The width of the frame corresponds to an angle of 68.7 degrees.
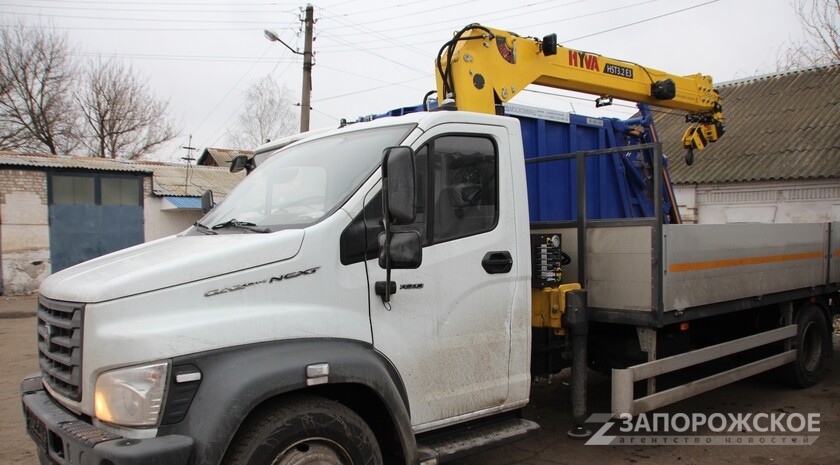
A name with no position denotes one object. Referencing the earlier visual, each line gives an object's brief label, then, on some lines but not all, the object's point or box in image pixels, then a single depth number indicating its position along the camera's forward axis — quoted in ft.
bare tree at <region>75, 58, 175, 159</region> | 95.71
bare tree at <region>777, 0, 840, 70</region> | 54.75
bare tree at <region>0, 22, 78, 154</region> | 88.79
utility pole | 55.42
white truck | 8.70
